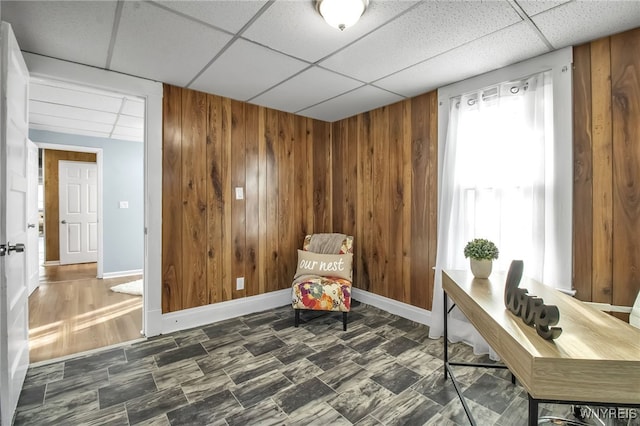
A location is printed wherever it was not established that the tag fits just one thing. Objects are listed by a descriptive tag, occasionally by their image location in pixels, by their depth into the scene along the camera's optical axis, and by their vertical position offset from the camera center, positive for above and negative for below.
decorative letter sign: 1.04 -0.37
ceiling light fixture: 1.62 +1.12
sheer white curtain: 2.24 +0.26
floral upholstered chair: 2.97 -0.68
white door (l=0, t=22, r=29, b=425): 1.54 -0.04
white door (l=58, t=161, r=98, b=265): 5.96 +0.04
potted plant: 1.90 -0.28
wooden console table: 0.88 -0.45
